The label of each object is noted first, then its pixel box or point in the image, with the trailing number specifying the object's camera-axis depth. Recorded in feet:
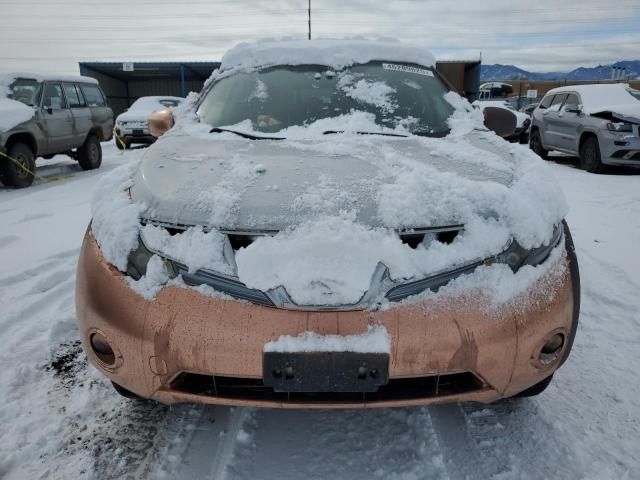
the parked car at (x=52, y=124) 27.17
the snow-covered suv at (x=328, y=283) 5.22
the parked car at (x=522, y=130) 50.10
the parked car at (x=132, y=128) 48.83
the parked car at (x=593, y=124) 29.29
